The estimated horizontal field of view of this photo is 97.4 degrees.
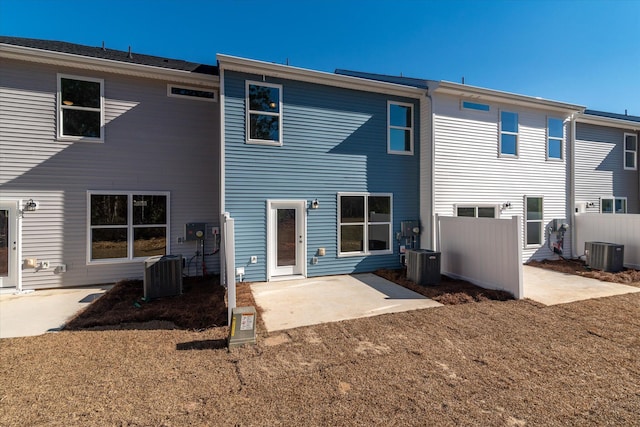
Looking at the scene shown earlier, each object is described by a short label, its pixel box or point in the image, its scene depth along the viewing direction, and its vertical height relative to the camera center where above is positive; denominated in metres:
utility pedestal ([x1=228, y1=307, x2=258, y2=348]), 3.76 -1.57
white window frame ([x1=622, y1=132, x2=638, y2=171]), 11.36 +2.50
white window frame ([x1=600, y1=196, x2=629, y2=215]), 10.99 +0.58
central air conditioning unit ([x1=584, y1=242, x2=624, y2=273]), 7.83 -1.19
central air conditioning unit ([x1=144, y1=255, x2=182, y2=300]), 5.76 -1.36
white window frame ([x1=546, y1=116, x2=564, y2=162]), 9.55 +2.51
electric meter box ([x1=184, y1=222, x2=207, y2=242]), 7.40 -0.52
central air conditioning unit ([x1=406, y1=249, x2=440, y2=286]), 6.78 -1.32
